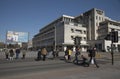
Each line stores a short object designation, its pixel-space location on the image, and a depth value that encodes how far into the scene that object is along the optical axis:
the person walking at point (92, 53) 7.21
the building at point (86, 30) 34.44
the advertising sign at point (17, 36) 18.33
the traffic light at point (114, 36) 8.16
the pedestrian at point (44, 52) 10.94
